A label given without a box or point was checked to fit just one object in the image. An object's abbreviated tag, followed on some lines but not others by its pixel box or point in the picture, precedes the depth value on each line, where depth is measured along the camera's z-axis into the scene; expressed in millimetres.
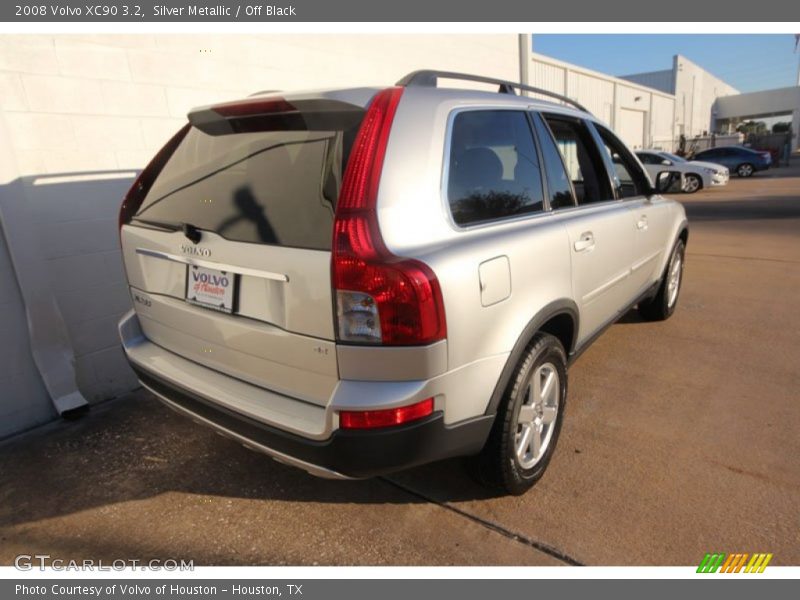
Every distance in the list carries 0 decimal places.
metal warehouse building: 15172
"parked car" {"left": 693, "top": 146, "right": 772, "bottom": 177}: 23844
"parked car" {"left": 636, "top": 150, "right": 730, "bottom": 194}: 18016
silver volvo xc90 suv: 1810
